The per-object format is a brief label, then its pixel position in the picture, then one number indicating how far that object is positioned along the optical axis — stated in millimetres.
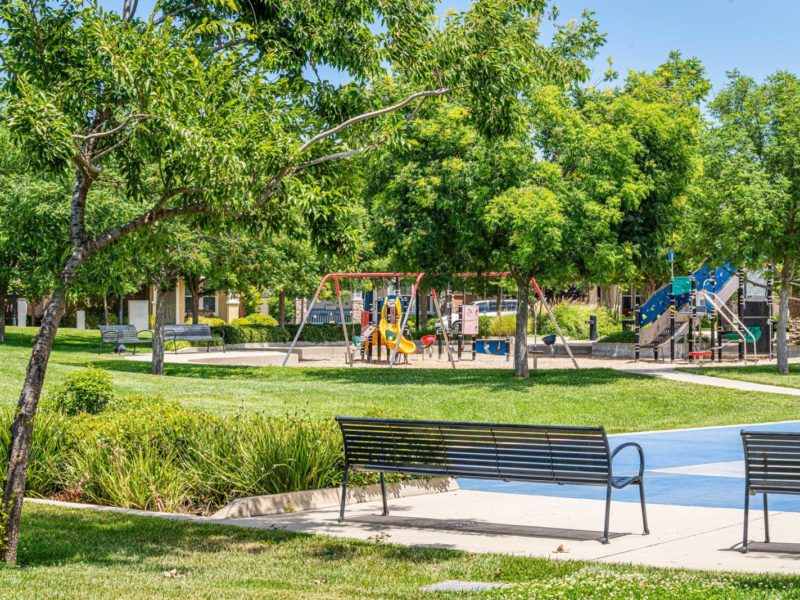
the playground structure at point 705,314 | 35031
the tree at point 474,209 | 27000
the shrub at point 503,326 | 47375
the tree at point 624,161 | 27578
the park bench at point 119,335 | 38688
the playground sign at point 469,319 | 37562
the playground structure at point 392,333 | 34375
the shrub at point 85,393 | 15477
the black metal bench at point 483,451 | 9812
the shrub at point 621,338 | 40812
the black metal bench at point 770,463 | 9062
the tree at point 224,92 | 8562
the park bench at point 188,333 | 38469
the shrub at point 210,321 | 52944
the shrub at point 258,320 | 51631
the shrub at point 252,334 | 46906
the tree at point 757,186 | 28797
